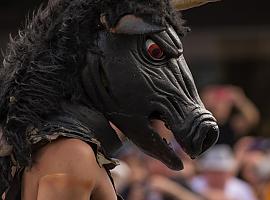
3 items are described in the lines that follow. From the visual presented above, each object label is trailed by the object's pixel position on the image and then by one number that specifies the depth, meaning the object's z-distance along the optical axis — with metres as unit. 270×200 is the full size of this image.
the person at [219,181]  14.95
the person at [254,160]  15.57
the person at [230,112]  17.12
